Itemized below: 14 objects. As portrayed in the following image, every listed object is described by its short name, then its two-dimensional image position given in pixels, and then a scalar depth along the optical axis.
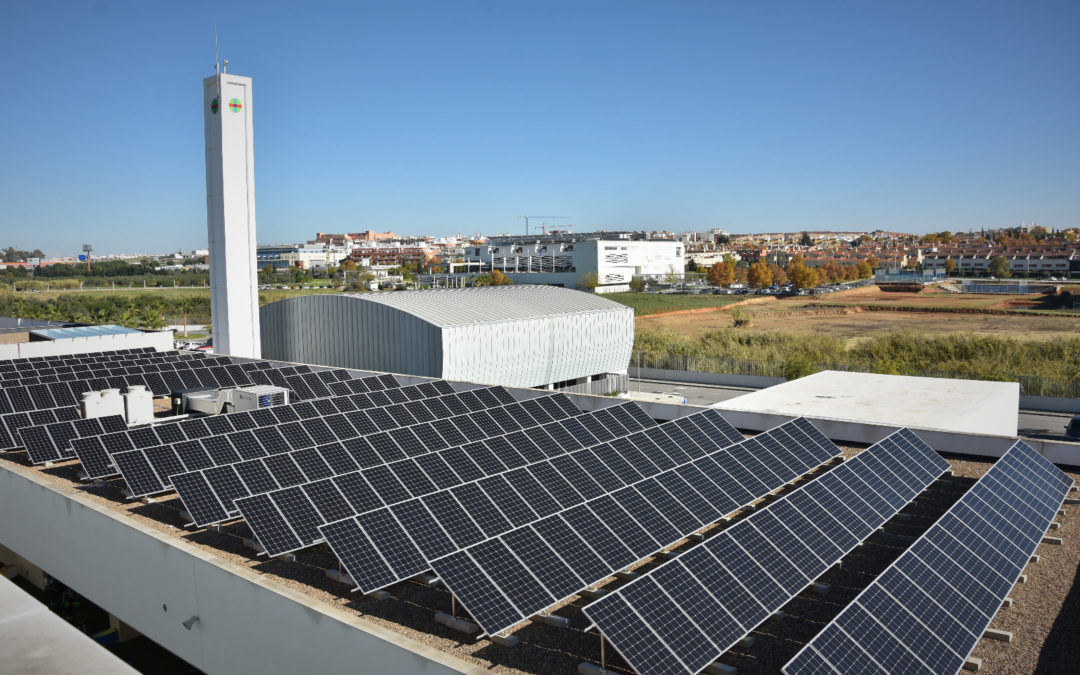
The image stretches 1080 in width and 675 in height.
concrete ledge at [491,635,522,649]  8.51
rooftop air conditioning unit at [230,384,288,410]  19.11
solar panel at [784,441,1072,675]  7.55
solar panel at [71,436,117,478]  13.65
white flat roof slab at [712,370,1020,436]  23.66
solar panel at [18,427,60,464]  15.03
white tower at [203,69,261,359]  33.31
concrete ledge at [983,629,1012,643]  8.84
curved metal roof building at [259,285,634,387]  33.66
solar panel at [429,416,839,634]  8.41
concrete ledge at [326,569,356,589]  10.07
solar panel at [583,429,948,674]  7.46
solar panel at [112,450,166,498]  12.63
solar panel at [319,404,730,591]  10.96
